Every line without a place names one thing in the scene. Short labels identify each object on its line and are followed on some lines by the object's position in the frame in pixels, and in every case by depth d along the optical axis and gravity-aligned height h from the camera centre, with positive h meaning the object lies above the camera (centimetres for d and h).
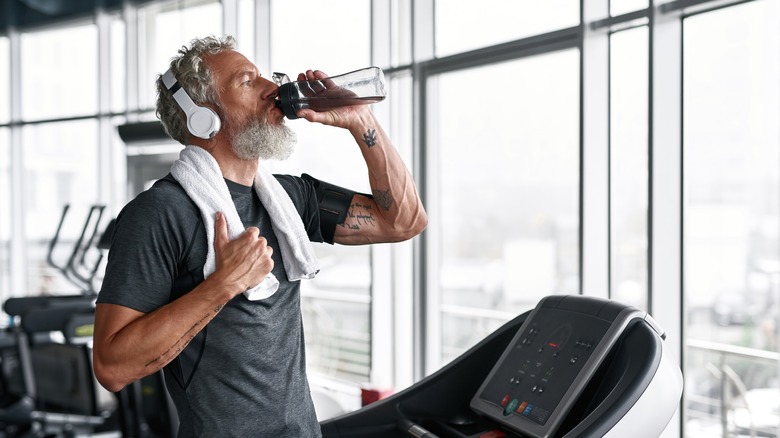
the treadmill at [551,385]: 138 -34
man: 128 -7
